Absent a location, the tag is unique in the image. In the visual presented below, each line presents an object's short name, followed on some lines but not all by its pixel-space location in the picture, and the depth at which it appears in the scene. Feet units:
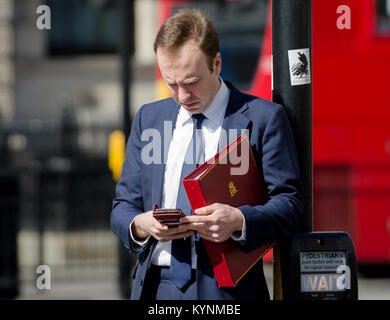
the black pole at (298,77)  16.52
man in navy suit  14.60
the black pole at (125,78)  51.21
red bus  54.95
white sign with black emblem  16.55
